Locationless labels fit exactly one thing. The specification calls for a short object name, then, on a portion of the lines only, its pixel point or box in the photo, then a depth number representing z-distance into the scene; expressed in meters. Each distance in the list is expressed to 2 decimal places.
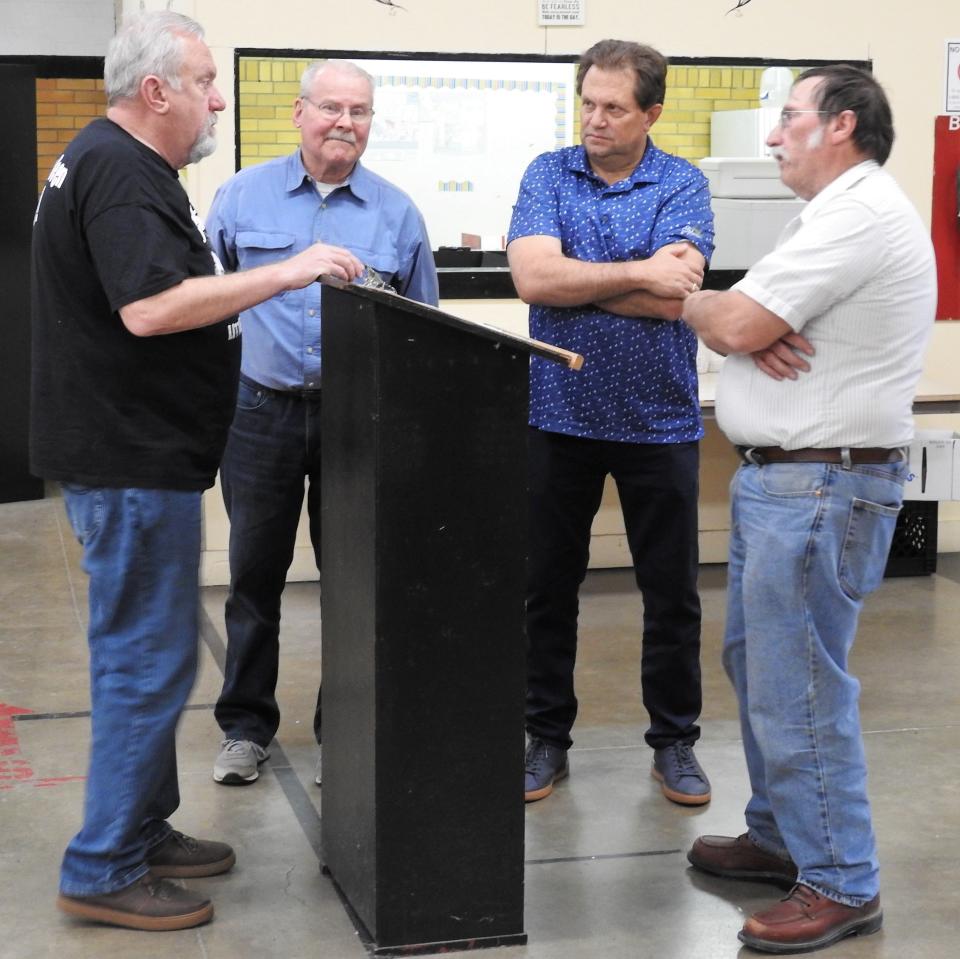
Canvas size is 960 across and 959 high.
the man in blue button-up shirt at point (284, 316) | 3.75
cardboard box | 5.94
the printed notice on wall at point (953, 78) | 6.33
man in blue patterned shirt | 3.54
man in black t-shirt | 2.79
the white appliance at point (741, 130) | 6.07
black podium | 2.74
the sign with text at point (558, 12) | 5.95
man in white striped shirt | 2.79
